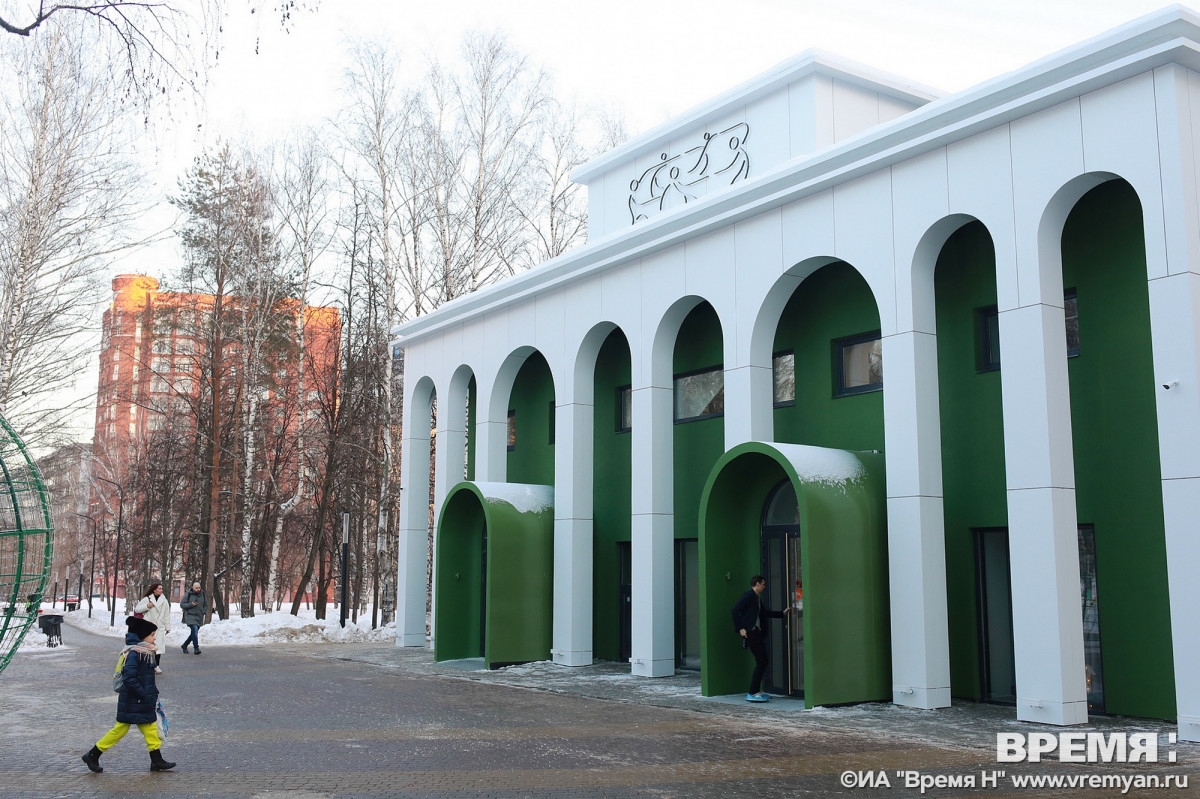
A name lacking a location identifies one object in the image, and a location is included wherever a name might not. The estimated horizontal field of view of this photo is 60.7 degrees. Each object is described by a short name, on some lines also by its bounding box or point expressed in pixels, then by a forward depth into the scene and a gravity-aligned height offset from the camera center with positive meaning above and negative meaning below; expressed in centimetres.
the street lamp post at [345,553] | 2735 -31
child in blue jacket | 944 -150
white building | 1158 +194
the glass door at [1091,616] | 1233 -95
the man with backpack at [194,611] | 2450 -165
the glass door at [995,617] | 1351 -105
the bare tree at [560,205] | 3559 +1168
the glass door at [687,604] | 1816 -116
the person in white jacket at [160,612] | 1777 -122
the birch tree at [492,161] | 3256 +1214
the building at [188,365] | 3444 +627
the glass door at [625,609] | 1966 -132
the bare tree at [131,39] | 725 +361
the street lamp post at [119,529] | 4162 +60
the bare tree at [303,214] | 3662 +1163
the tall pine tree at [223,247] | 3434 +1007
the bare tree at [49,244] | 2564 +761
